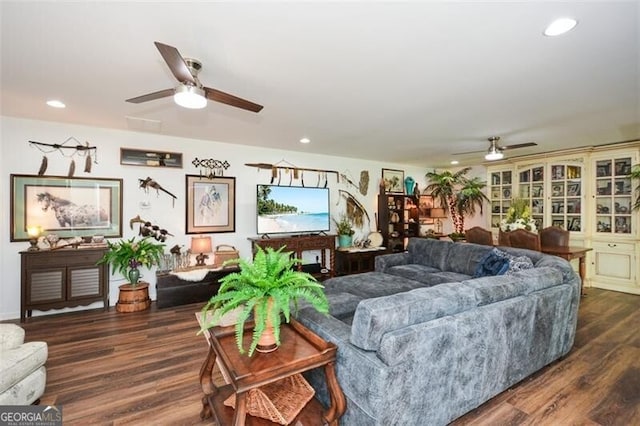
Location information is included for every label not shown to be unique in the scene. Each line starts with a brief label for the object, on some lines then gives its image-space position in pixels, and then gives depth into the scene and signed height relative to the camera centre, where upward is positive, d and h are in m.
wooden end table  1.31 -0.77
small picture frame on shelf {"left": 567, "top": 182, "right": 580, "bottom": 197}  5.21 +0.44
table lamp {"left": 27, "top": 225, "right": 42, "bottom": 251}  3.49 -0.31
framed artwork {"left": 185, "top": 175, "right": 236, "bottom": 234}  4.50 +0.11
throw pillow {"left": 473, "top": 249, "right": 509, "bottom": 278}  2.97 -0.58
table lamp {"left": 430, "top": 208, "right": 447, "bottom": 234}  7.22 -0.05
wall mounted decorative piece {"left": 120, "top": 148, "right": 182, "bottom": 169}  4.08 +0.79
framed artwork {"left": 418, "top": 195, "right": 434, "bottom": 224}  7.26 +0.12
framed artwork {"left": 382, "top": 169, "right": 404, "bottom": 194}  6.62 +0.75
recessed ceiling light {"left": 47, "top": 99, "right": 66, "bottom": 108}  2.93 +1.13
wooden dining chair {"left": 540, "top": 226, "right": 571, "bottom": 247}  4.61 -0.40
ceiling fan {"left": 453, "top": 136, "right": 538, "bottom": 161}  4.25 +0.97
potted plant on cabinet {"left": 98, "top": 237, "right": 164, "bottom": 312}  3.73 -0.72
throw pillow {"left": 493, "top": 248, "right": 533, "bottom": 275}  2.84 -0.52
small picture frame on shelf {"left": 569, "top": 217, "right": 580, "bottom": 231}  5.21 -0.21
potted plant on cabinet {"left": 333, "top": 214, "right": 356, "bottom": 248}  5.64 -0.45
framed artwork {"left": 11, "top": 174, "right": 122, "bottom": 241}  3.56 +0.06
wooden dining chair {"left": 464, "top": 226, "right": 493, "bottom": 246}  4.69 -0.41
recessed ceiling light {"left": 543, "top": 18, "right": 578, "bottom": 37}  1.67 +1.13
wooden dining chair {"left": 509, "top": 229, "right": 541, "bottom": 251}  4.09 -0.40
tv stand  4.71 -0.57
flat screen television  4.80 +0.04
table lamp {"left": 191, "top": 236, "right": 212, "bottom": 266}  4.24 -0.51
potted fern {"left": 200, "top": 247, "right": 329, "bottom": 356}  1.41 -0.43
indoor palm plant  6.57 +0.47
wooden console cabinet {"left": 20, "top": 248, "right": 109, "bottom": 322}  3.39 -0.86
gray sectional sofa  1.50 -0.81
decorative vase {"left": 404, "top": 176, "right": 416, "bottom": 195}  6.78 +0.67
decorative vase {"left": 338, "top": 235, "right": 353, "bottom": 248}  5.64 -0.57
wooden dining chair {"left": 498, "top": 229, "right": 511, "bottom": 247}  4.59 -0.44
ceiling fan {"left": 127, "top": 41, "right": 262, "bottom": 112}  1.72 +0.89
